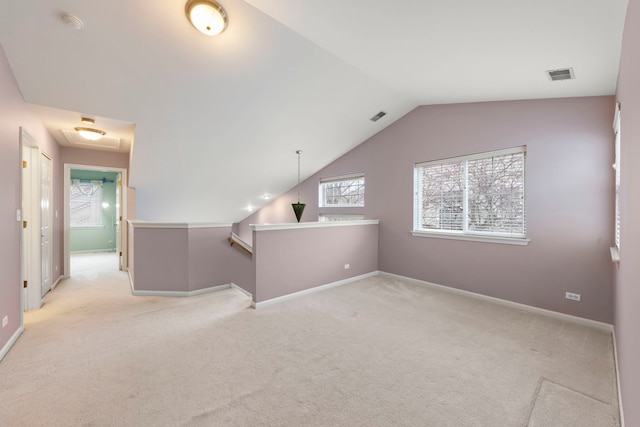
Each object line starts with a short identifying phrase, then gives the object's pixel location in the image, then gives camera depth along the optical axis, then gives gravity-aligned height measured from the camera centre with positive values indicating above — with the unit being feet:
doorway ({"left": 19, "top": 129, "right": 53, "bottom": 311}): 10.98 -0.44
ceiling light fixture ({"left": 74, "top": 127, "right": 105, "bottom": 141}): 12.24 +3.70
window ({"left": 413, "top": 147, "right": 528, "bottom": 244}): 11.73 +0.73
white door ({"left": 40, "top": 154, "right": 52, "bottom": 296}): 12.70 -0.66
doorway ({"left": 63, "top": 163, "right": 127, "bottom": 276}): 25.05 +0.15
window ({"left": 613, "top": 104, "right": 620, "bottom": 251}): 7.10 +2.53
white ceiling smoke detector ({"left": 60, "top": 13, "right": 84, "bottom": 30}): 7.16 +5.22
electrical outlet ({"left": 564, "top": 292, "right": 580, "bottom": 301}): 10.12 -3.23
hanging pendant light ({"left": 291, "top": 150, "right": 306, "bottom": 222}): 15.72 +0.16
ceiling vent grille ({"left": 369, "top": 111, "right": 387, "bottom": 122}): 14.95 +5.47
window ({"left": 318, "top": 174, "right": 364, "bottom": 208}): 18.61 +1.52
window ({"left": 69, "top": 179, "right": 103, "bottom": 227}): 25.14 +0.81
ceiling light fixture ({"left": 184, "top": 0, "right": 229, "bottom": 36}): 7.30 +5.57
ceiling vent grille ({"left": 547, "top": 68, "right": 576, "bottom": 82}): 8.23 +4.40
